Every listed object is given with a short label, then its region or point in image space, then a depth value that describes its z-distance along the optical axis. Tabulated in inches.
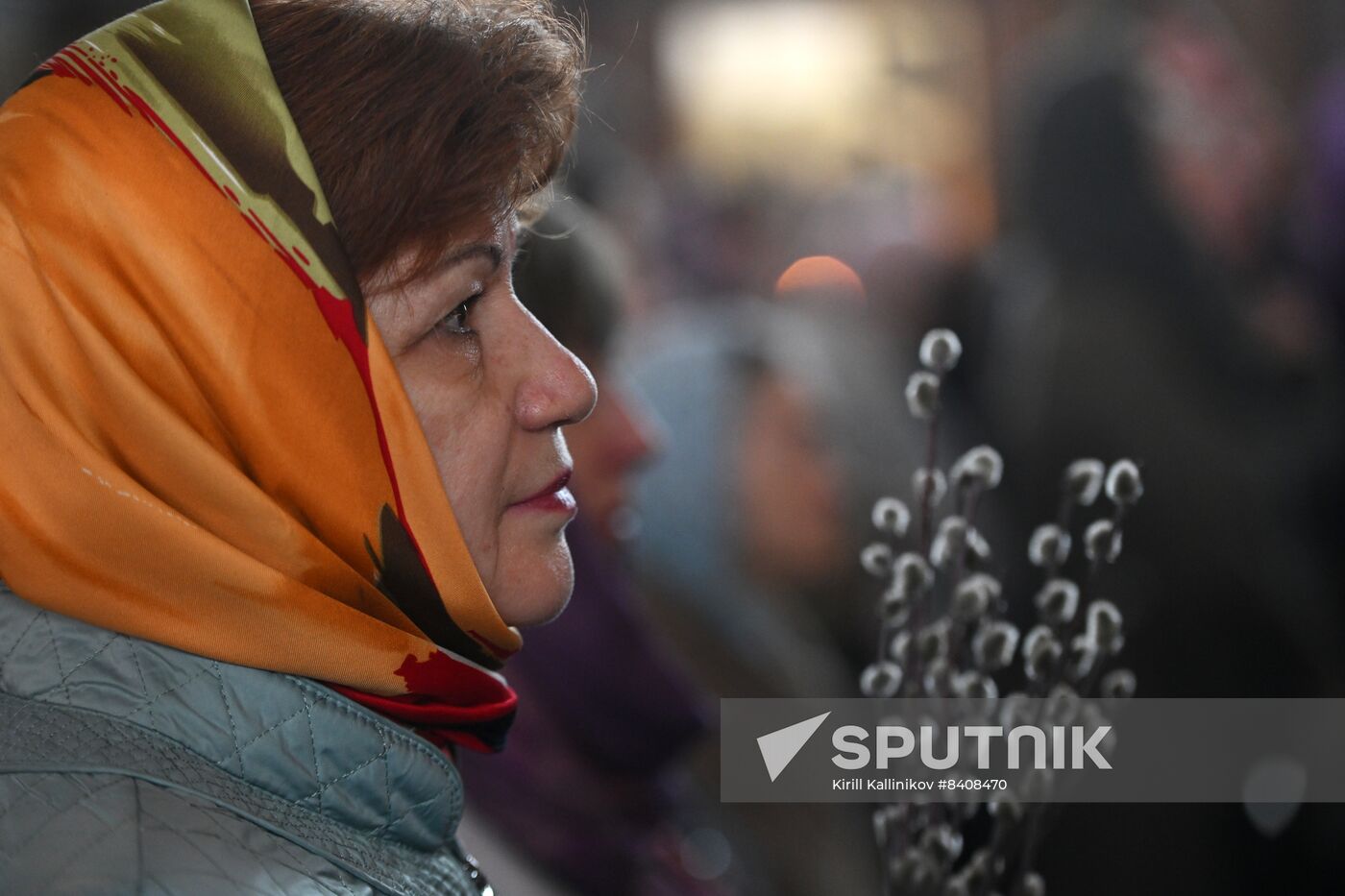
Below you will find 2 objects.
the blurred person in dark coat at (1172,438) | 101.1
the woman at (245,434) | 69.6
